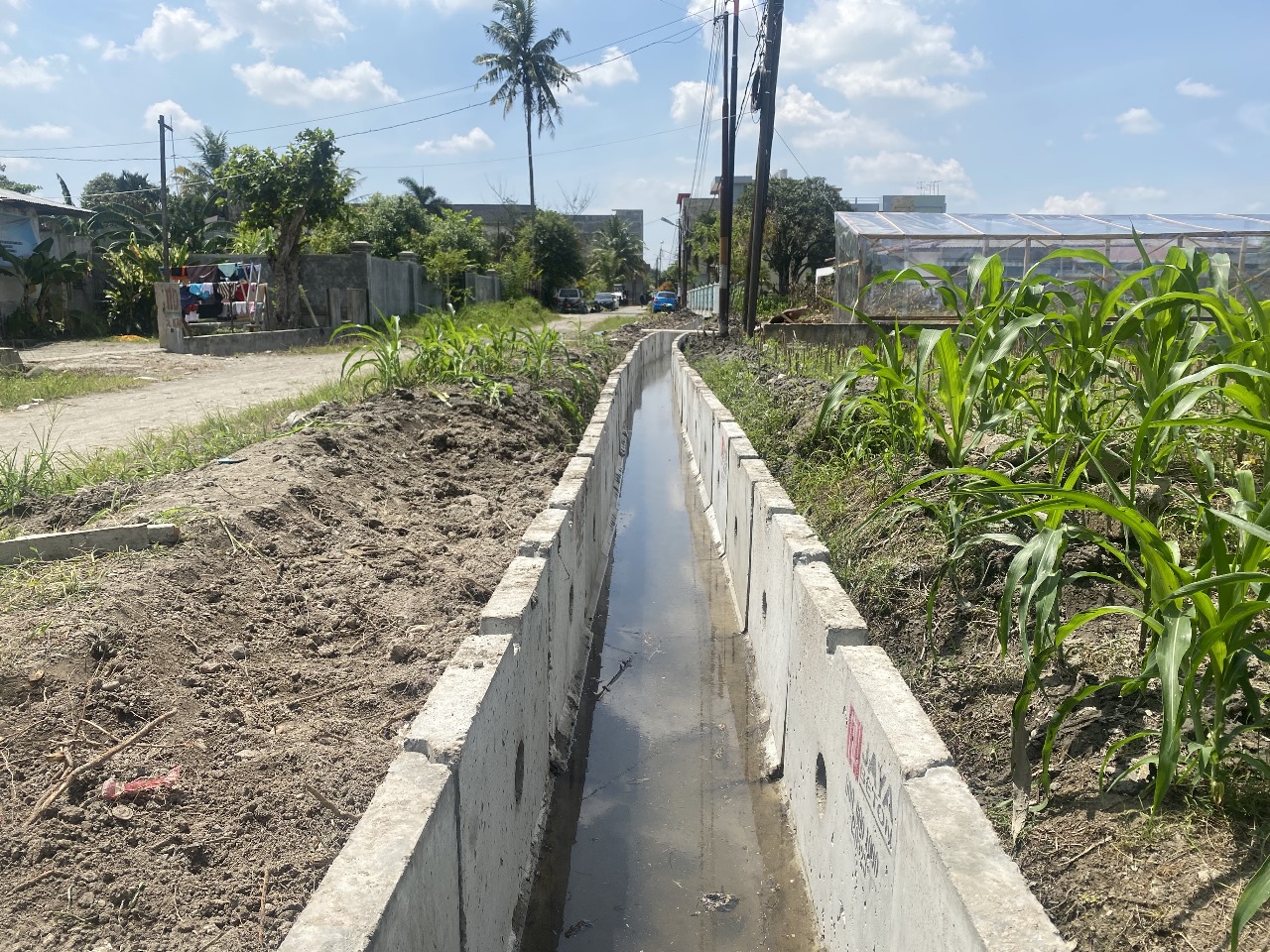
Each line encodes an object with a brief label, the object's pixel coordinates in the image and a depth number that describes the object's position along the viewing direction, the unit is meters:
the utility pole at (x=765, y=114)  15.06
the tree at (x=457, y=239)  35.59
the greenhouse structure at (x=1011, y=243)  16.38
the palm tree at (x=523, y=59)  47.41
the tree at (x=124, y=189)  35.81
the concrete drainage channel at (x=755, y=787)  1.82
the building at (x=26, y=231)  20.03
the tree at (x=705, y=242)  51.79
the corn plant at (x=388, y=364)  8.19
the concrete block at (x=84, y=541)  3.40
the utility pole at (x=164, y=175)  18.98
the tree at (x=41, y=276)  19.69
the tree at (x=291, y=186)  20.36
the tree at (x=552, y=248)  50.28
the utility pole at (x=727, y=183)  20.91
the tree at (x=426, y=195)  53.06
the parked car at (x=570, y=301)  47.84
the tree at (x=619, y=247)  74.22
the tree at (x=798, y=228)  41.09
